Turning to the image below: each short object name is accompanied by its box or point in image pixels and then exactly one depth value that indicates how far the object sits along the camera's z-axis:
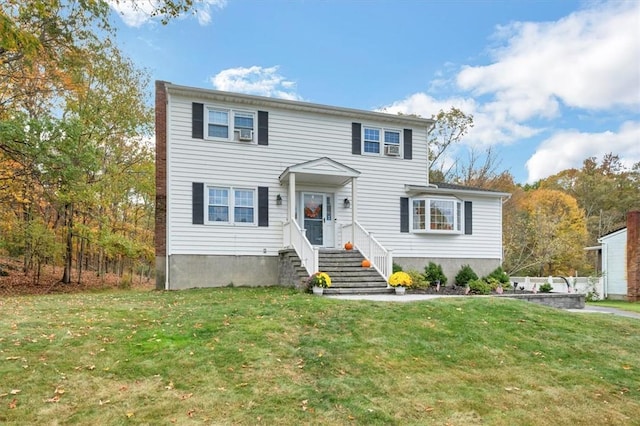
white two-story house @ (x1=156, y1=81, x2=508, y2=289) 13.00
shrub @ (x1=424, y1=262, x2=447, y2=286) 14.39
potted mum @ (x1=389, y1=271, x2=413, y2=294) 11.25
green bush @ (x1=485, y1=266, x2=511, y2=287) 15.38
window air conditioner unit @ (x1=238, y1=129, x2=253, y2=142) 13.69
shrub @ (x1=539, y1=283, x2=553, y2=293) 13.38
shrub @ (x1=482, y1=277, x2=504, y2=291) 14.16
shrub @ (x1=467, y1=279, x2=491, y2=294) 13.25
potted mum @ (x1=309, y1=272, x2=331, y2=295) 10.32
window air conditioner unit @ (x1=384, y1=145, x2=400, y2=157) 15.55
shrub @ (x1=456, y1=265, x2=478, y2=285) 14.95
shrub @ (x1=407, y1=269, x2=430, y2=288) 12.98
